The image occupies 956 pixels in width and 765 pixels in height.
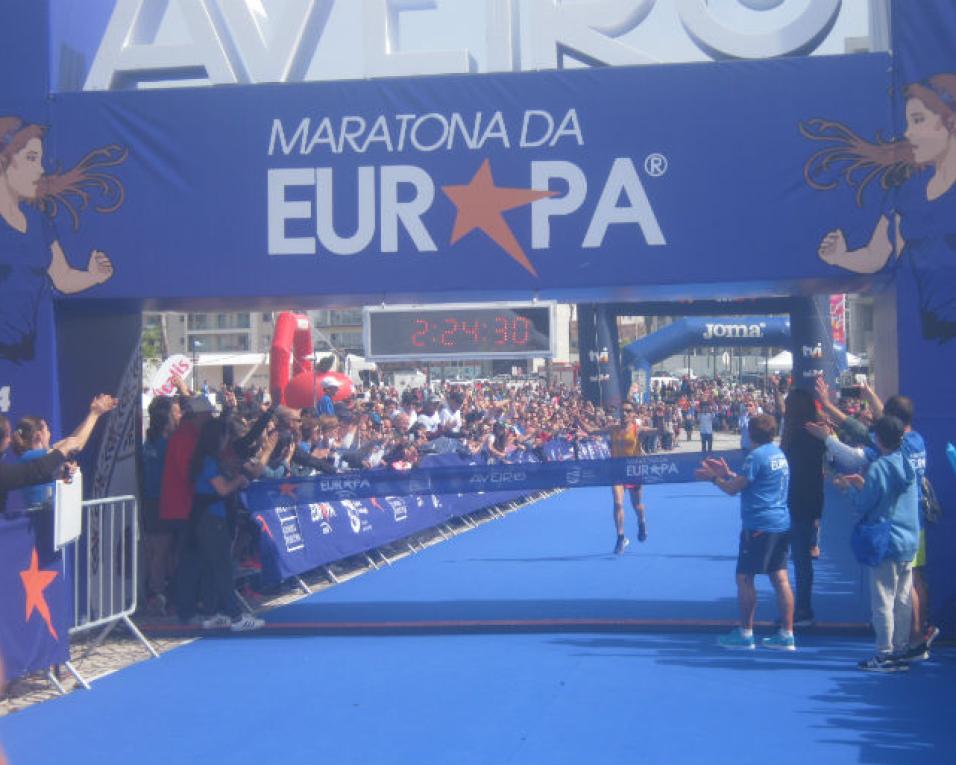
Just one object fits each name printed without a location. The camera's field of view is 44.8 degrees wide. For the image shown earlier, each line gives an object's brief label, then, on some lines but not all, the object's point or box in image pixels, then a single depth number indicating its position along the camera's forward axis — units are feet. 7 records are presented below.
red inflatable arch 56.65
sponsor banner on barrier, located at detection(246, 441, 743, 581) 32.22
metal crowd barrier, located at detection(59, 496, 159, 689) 29.07
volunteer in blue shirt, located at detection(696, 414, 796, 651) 27.63
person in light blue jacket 25.57
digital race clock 65.51
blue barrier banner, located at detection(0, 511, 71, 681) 24.36
